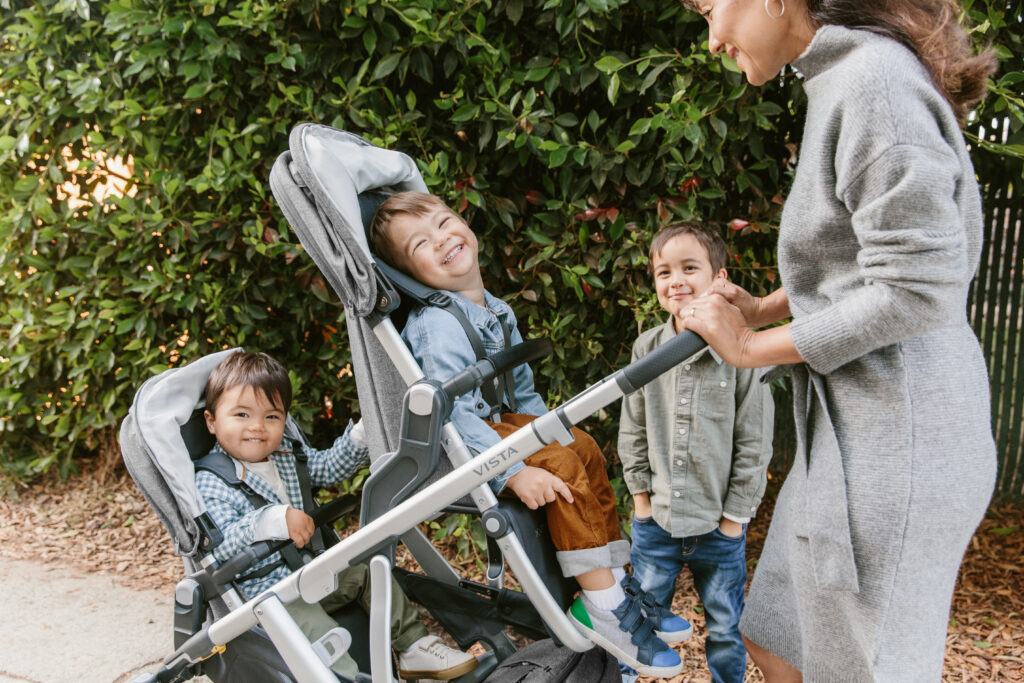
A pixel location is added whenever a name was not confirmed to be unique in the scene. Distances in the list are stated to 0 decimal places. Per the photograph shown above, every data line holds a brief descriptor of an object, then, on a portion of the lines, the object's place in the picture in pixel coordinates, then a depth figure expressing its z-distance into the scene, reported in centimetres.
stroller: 185
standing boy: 241
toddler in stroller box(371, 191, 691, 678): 194
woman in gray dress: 128
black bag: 202
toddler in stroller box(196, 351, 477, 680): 231
